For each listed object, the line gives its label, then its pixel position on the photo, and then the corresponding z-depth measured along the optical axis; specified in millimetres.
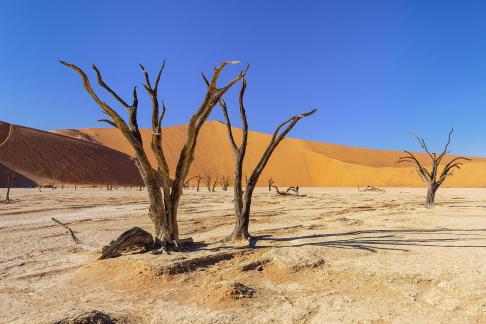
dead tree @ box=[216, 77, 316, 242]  7598
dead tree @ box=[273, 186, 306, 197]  25500
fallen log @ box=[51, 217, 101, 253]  6645
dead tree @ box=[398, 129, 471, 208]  16203
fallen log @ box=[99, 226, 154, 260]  6328
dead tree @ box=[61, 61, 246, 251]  6531
